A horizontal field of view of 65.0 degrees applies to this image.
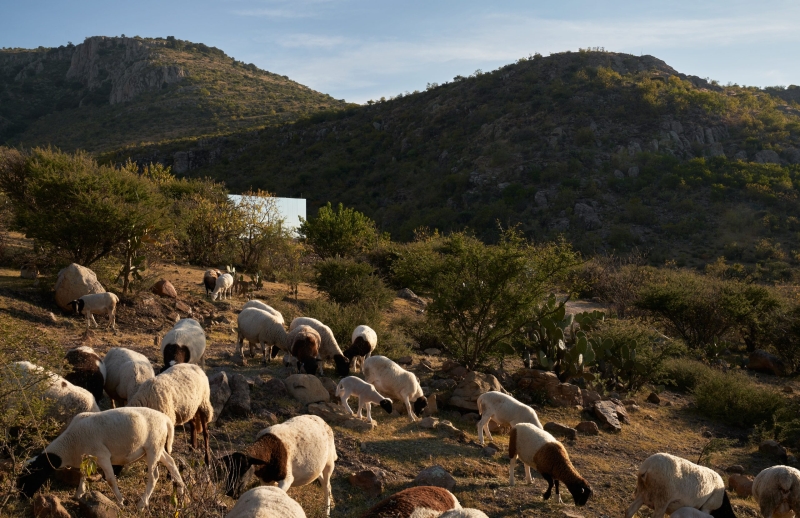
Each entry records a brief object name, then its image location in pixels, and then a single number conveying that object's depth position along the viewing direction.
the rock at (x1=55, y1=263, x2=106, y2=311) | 12.05
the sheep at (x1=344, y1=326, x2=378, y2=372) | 11.68
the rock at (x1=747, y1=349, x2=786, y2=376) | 18.16
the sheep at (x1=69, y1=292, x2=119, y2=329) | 11.45
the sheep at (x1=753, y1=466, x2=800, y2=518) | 7.25
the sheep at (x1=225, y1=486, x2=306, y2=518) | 4.18
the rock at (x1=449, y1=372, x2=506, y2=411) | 10.42
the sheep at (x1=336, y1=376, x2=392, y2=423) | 9.00
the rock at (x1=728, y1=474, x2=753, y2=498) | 8.70
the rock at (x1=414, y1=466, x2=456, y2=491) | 6.89
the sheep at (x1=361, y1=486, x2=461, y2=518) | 4.71
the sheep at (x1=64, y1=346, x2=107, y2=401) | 7.29
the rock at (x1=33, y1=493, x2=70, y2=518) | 4.81
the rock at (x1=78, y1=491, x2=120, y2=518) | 5.00
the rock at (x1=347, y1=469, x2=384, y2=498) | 6.67
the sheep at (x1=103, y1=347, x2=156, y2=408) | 7.20
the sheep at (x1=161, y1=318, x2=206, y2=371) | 8.68
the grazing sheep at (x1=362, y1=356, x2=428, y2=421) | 9.70
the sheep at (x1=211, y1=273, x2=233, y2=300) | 16.16
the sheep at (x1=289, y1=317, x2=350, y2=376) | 11.29
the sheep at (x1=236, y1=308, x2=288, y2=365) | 11.16
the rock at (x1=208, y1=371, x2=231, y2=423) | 7.65
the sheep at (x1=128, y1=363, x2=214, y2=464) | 6.33
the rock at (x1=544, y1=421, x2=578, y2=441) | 9.98
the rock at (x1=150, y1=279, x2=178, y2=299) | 14.52
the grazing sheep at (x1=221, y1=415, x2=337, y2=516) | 5.27
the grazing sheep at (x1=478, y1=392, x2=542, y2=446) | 8.84
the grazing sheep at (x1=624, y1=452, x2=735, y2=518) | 6.64
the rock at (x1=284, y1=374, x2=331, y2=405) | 9.11
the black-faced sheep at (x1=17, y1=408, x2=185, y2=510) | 5.23
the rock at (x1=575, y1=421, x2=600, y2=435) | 10.53
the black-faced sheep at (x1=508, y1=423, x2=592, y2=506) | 7.04
